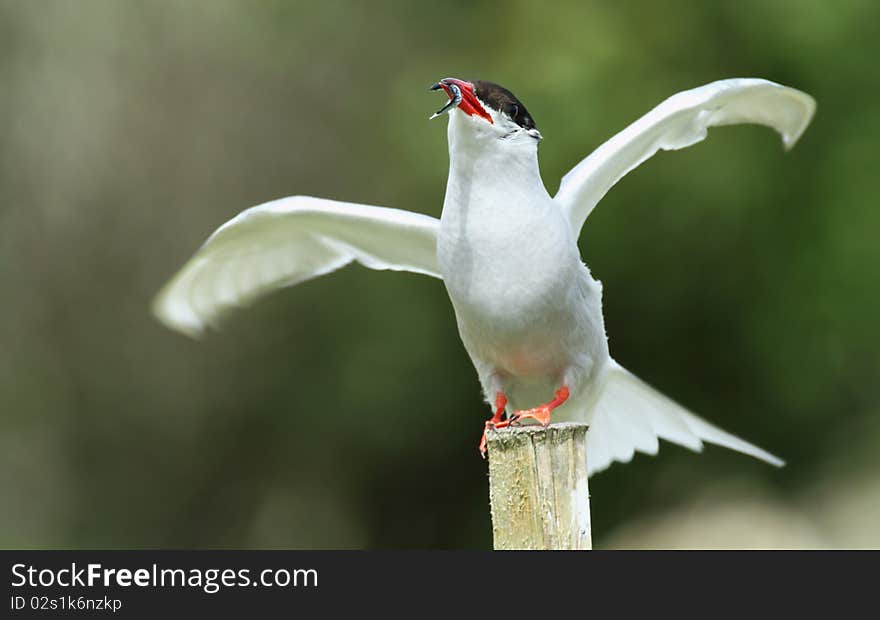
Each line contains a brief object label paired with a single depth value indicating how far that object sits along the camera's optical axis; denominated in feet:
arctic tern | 22.61
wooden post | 20.52
